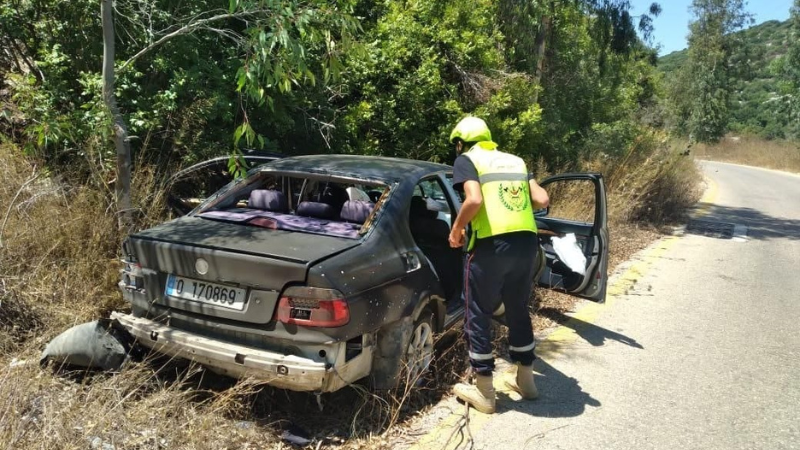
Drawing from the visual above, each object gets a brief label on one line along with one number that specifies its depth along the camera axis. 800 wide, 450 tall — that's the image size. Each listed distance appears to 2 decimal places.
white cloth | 5.60
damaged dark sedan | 3.34
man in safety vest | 3.97
